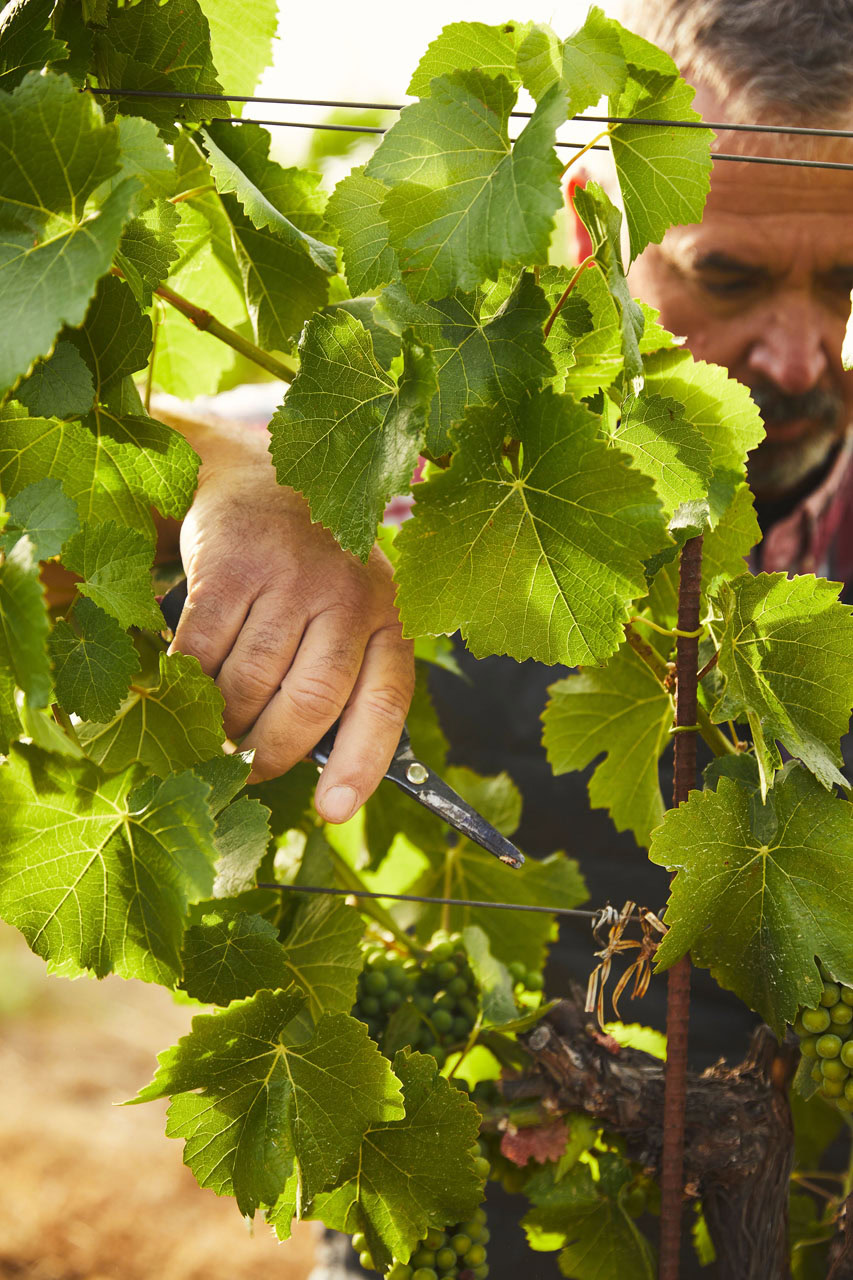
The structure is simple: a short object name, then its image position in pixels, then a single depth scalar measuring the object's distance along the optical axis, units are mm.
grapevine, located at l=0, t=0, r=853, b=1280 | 1253
